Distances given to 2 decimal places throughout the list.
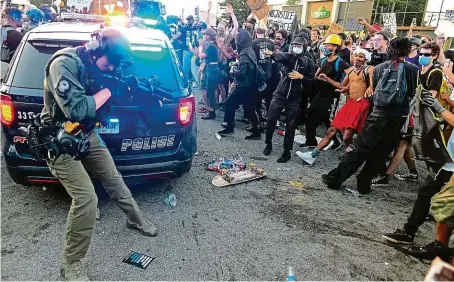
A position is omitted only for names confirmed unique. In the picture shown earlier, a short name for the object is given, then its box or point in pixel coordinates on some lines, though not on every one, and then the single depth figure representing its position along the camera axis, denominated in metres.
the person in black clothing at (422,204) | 3.15
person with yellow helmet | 5.82
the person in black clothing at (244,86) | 6.41
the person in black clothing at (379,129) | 4.06
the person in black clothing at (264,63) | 7.18
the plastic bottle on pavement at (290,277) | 2.37
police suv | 3.14
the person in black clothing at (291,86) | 5.38
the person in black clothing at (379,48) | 5.17
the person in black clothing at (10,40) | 5.64
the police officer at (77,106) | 2.34
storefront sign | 36.34
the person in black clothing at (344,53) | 6.93
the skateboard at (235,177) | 4.48
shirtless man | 5.08
